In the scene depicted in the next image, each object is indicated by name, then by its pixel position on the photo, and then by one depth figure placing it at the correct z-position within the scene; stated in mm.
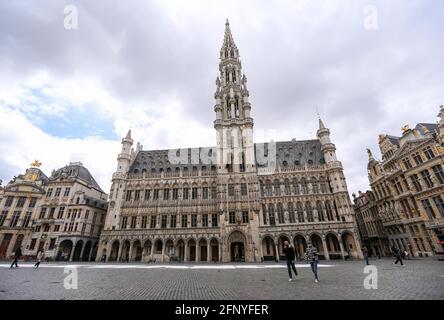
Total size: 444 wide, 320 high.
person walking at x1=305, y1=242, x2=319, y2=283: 10273
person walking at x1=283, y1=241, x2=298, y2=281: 10875
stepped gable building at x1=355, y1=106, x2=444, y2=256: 28516
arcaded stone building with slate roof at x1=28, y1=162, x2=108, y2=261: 39572
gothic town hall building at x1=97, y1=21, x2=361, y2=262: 35938
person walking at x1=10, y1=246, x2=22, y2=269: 18611
